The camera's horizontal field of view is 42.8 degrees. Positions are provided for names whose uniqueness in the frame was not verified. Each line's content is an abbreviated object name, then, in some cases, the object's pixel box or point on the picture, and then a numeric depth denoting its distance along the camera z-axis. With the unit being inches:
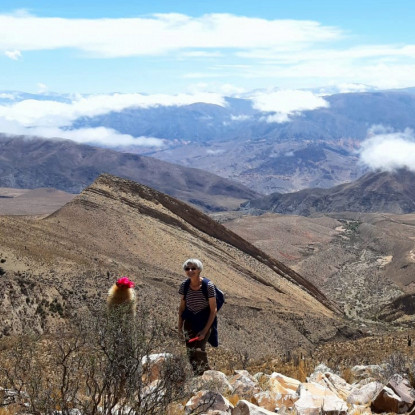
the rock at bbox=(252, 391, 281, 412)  268.2
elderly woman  319.9
